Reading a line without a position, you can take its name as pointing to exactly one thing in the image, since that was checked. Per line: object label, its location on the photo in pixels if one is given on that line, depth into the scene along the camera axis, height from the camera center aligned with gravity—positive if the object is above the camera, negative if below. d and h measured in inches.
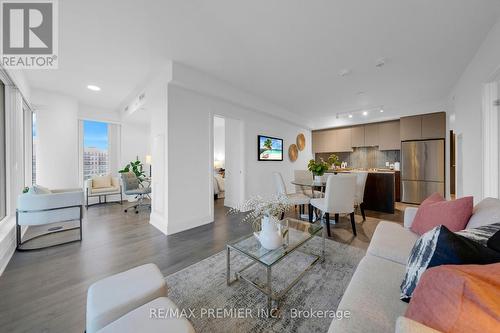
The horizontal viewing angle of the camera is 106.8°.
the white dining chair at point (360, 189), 135.1 -17.4
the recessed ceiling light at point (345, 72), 115.8 +59.5
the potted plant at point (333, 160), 151.3 +4.5
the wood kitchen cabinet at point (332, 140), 236.8 +33.4
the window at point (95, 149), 192.5 +19.3
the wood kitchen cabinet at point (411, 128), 186.1 +38.0
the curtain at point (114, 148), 207.4 +20.9
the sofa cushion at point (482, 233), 35.8 -14.2
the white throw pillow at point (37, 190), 100.0 -12.8
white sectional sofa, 31.6 -27.2
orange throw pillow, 20.2 -16.0
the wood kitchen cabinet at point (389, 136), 203.2 +32.4
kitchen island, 153.9 -23.1
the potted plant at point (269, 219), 65.2 -18.9
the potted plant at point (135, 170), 183.6 -3.6
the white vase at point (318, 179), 139.8 -10.4
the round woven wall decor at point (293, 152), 220.2 +16.2
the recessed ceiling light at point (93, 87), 143.9 +62.8
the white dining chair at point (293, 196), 133.6 -23.8
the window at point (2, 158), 105.1 +4.9
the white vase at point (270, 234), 65.1 -24.3
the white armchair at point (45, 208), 93.8 -22.2
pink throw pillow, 54.6 -16.0
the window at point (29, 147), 134.9 +15.3
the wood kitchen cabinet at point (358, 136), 225.6 +35.9
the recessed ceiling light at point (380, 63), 103.6 +58.7
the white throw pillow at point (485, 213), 45.1 -12.7
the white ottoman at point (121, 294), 38.2 -29.4
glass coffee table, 57.8 -29.4
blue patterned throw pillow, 28.6 -14.4
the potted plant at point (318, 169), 138.9 -2.7
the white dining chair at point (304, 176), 180.9 -10.4
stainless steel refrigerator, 175.6 -4.1
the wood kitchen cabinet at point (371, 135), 216.1 +35.7
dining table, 134.6 -23.6
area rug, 52.0 -43.5
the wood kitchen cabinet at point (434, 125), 175.2 +37.9
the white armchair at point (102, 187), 177.4 -20.7
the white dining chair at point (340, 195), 108.7 -17.8
